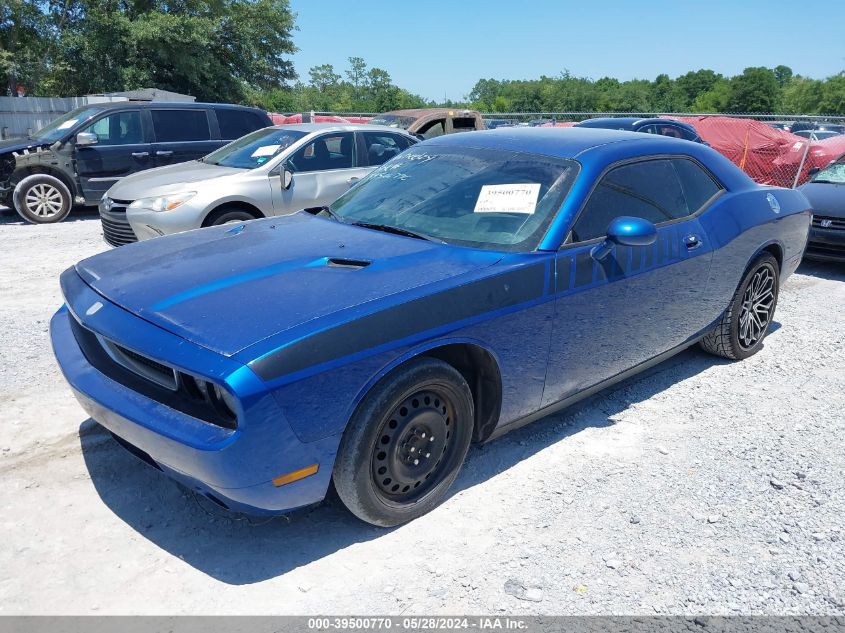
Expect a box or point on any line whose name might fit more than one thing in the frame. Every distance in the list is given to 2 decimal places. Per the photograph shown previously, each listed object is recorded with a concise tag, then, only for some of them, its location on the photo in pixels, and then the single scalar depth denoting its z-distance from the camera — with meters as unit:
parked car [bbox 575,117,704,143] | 12.27
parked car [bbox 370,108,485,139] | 13.76
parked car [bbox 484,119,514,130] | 21.21
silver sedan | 6.84
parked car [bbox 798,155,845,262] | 7.74
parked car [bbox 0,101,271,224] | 9.98
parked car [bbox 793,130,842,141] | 17.13
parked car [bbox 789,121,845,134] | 18.51
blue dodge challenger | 2.52
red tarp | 13.49
